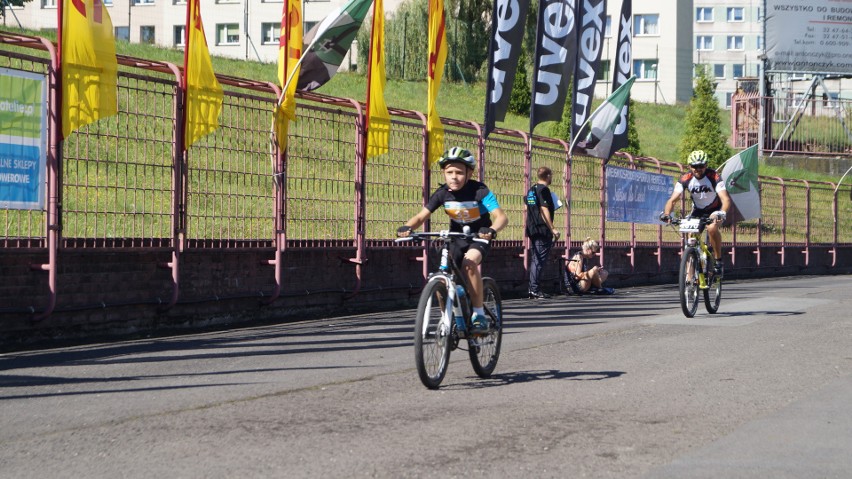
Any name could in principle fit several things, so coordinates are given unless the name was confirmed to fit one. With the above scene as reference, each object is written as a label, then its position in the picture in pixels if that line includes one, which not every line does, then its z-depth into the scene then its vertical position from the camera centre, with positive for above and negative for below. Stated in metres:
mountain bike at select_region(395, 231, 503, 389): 7.93 -0.53
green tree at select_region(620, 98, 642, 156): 44.39 +3.79
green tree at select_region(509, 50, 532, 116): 54.66 +6.70
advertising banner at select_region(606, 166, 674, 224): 22.61 +0.99
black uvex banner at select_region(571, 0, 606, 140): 21.22 +3.30
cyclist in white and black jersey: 14.64 +0.67
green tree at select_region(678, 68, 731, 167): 44.28 +4.32
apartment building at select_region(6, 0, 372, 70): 70.50 +13.02
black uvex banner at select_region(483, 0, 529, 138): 18.20 +2.90
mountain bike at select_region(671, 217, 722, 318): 13.99 -0.26
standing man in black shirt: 17.84 +0.32
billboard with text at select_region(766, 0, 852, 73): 46.78 +8.16
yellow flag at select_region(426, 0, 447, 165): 16.84 +2.54
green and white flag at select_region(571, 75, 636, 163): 21.39 +2.07
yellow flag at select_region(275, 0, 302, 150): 13.79 +2.12
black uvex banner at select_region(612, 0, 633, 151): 22.25 +3.58
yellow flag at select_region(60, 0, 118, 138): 10.94 +1.62
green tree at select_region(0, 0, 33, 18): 42.08 +9.38
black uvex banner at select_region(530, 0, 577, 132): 19.73 +3.06
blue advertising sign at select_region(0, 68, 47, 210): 10.21 +0.87
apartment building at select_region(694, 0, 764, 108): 98.19 +16.94
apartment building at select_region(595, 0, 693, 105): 81.12 +13.28
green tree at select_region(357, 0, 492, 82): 58.53 +9.80
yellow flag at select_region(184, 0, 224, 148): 12.52 +1.64
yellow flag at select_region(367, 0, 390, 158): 15.36 +1.75
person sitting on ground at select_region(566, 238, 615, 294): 19.94 -0.50
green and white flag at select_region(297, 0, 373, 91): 14.20 +2.34
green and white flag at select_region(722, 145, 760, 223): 27.41 +1.41
